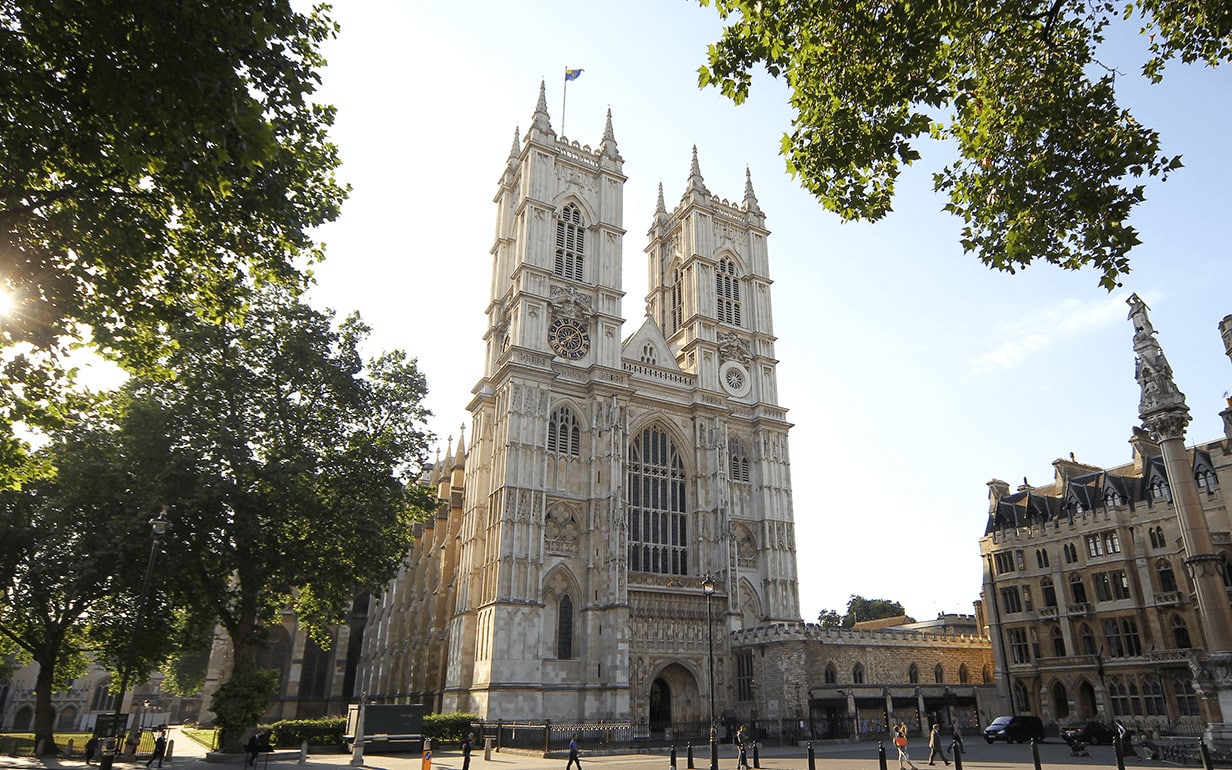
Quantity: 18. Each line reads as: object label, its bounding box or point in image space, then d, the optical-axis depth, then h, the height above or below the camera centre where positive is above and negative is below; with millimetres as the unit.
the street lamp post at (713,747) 18641 -1523
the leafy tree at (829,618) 76325 +6334
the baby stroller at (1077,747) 24094 -1838
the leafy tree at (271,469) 24453 +6774
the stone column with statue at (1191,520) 23750 +5278
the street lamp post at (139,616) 17312 +1414
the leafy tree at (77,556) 23516 +3690
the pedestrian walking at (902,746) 20188 -1595
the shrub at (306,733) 29031 -1961
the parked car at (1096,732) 28303 -1648
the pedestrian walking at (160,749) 22658 -2028
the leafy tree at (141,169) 9891 +7369
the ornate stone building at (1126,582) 26078 +4459
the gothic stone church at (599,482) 36750 +10534
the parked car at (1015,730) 29688 -1665
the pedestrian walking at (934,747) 22188 -1733
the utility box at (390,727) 27078 -1611
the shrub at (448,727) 30469 -1787
